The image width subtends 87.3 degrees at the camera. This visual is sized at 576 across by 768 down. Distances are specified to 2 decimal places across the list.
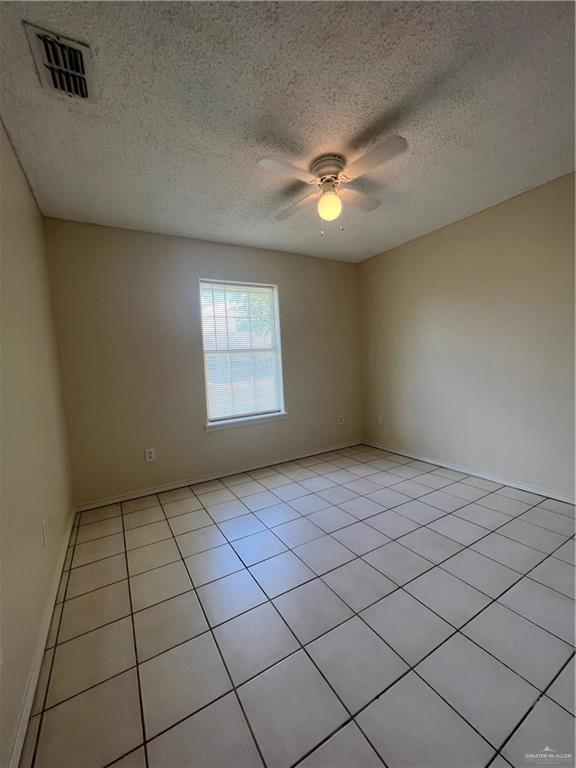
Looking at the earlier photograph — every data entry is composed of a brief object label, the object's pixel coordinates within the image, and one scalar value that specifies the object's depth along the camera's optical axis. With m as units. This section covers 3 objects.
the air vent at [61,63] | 1.14
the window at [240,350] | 3.23
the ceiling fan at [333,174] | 1.52
